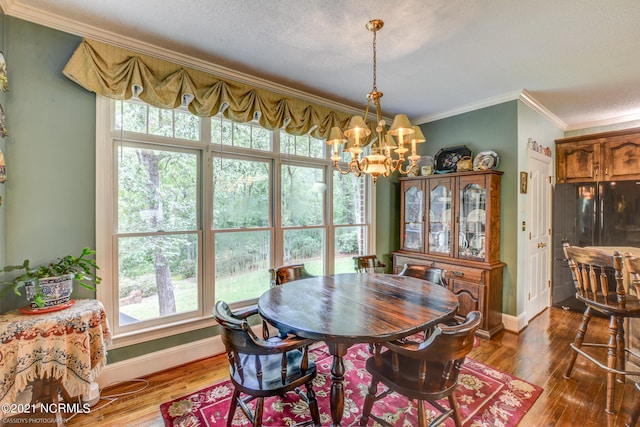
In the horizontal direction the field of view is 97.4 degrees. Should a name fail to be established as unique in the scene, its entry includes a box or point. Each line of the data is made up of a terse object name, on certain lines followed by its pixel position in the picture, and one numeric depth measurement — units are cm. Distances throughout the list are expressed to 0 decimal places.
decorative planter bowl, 176
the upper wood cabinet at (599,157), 352
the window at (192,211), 228
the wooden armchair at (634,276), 173
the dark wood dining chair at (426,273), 247
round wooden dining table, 143
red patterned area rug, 187
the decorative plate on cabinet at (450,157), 362
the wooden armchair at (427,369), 133
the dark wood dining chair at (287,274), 252
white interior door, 347
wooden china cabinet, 312
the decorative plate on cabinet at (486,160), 329
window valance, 206
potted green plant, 175
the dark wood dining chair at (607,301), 193
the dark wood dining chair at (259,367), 143
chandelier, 186
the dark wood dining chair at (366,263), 305
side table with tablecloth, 153
